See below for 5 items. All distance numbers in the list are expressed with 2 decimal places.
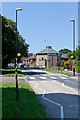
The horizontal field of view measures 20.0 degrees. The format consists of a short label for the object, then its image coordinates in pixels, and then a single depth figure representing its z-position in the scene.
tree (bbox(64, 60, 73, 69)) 71.88
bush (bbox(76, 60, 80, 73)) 54.49
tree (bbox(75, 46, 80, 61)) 54.65
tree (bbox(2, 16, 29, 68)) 42.77
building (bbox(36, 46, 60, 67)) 108.00
